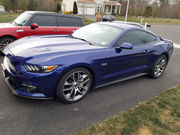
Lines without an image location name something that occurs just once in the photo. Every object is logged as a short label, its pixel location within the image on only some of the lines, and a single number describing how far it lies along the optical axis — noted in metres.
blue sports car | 2.51
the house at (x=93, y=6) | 37.47
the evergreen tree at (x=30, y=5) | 33.41
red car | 5.30
